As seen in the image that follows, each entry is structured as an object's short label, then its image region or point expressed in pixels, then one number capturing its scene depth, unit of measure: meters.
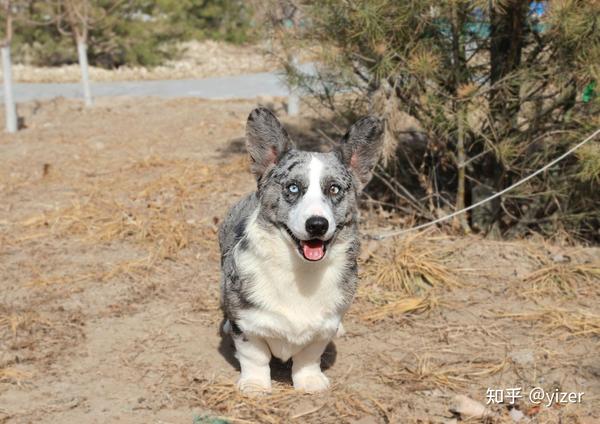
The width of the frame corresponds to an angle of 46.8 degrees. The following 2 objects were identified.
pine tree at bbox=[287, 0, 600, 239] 5.05
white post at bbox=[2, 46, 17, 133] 8.96
